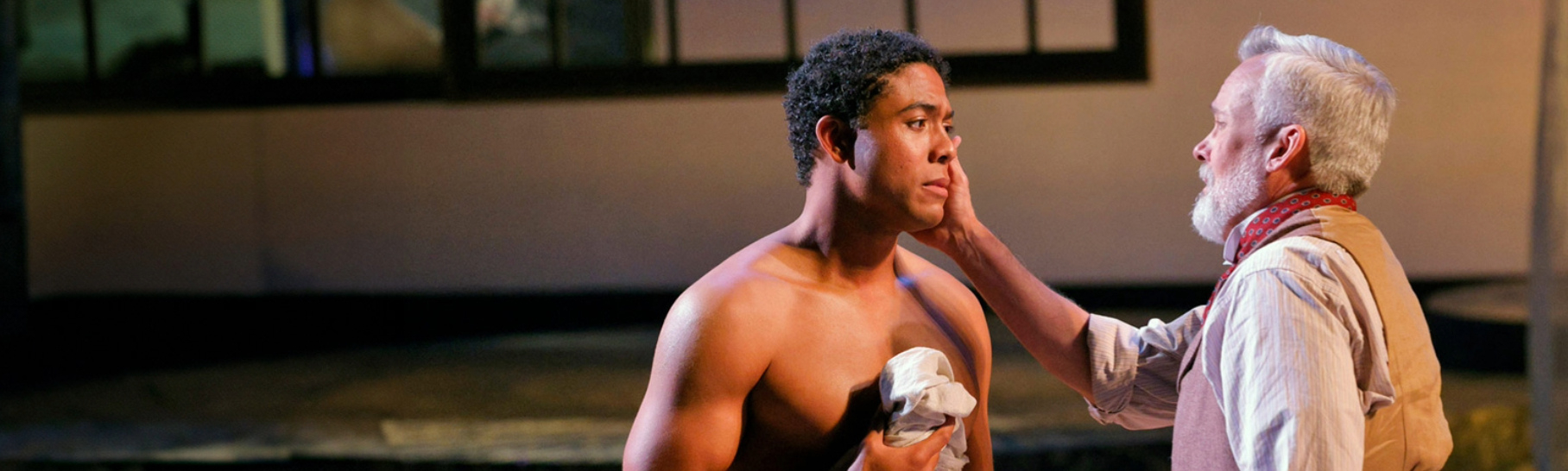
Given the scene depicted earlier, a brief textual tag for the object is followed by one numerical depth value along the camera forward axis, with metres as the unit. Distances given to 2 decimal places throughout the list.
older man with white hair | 3.57
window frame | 8.80
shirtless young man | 3.62
